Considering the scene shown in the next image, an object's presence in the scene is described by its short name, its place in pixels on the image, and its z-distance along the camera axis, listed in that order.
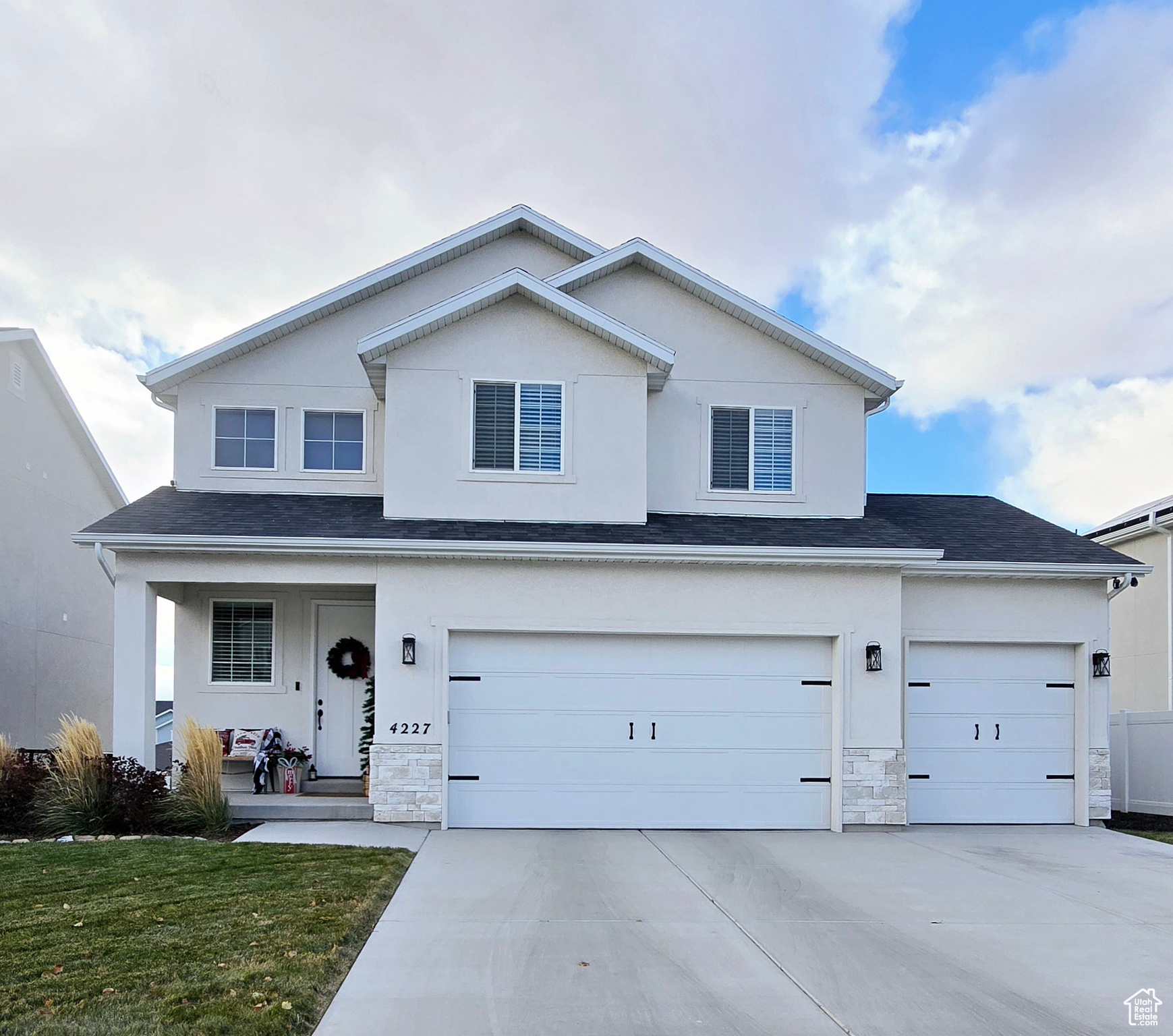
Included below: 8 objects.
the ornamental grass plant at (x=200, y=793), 10.90
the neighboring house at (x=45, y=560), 17.20
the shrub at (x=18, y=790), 11.09
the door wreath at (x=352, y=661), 13.59
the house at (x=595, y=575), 11.71
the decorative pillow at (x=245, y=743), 13.01
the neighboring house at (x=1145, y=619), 17.61
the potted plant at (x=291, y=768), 12.91
